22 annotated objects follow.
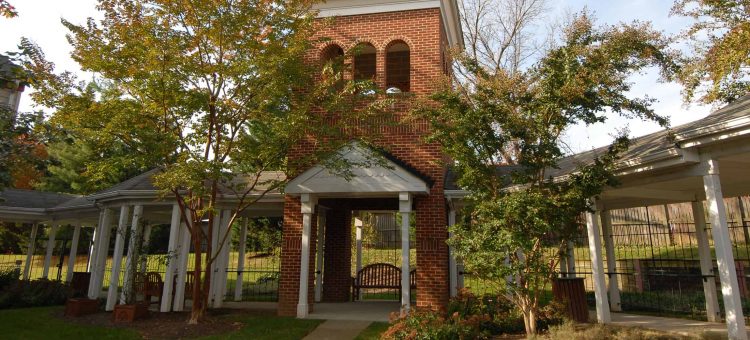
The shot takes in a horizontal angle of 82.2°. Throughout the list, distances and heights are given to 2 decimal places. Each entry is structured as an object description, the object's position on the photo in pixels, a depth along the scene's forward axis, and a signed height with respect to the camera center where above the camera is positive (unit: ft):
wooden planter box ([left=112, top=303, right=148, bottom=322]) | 32.50 -3.88
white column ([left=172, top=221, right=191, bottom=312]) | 38.06 -1.14
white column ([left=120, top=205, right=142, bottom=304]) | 35.40 +0.13
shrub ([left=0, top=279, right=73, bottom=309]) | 40.32 -3.22
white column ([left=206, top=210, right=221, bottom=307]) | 41.33 +1.59
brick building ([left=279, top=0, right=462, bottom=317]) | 34.19 +6.55
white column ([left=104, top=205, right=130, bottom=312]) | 37.80 -0.57
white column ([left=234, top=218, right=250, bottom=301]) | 45.88 +0.09
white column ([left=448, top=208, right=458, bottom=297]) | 36.81 -0.53
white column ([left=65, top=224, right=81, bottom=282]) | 54.34 +0.09
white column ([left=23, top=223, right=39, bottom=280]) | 54.09 +1.75
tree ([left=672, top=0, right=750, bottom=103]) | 35.01 +18.45
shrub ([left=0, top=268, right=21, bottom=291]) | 47.10 -2.02
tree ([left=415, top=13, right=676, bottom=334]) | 24.17 +7.24
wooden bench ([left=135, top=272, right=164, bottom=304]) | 39.68 -2.21
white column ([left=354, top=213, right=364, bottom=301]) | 47.78 +2.25
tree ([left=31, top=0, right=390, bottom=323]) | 29.48 +12.20
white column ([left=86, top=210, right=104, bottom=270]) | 43.05 +1.29
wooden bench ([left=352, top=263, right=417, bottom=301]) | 44.78 -1.40
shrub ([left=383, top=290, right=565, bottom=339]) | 24.62 -3.51
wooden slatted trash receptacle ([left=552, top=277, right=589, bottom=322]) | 30.60 -2.20
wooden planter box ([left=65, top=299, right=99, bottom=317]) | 35.17 -3.79
